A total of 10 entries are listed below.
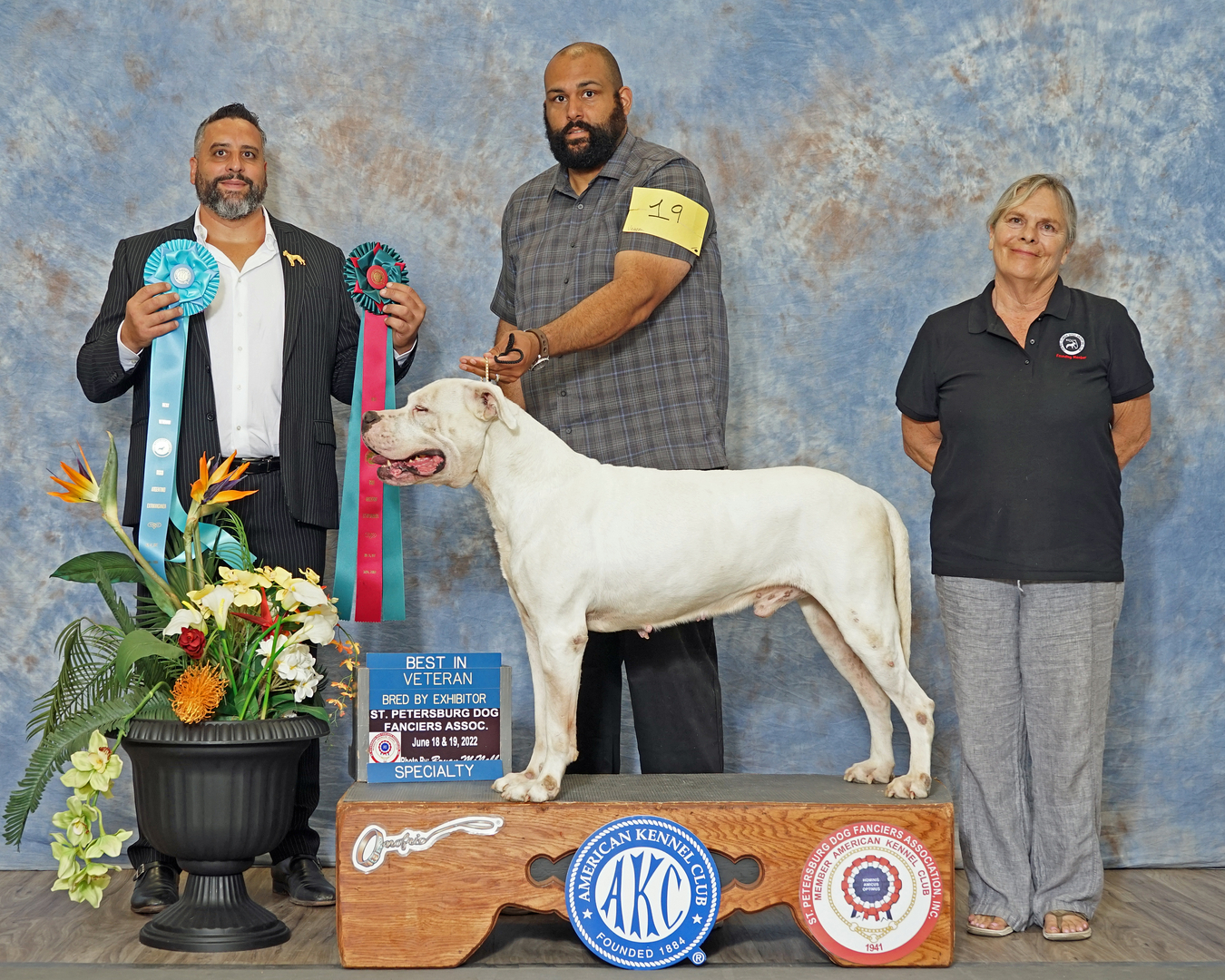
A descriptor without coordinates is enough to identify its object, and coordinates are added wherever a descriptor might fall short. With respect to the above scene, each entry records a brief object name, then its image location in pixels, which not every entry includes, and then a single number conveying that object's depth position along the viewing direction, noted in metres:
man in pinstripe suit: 3.46
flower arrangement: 2.93
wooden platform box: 2.78
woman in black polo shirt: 3.12
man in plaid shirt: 3.34
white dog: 2.91
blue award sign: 3.07
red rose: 2.96
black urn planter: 2.93
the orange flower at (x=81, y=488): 3.03
